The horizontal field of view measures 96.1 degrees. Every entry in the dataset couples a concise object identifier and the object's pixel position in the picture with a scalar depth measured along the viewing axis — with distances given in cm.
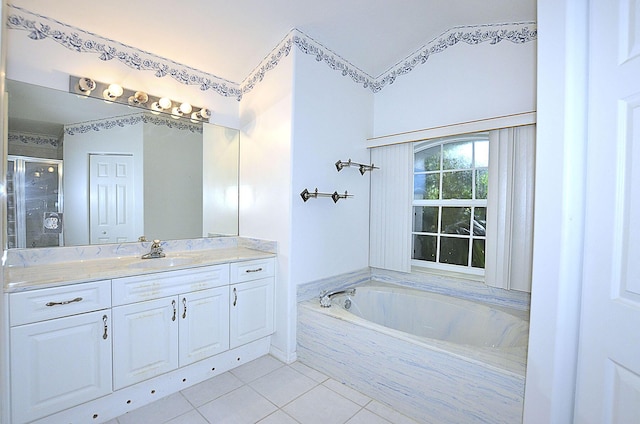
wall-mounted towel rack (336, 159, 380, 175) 260
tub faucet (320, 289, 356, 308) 226
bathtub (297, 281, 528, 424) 144
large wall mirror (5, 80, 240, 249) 175
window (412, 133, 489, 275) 265
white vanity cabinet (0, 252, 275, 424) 137
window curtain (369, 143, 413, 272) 277
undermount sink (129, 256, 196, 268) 199
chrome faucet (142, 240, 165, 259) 209
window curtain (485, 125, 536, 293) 210
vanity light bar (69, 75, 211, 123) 192
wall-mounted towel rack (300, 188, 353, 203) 230
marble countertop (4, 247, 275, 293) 142
